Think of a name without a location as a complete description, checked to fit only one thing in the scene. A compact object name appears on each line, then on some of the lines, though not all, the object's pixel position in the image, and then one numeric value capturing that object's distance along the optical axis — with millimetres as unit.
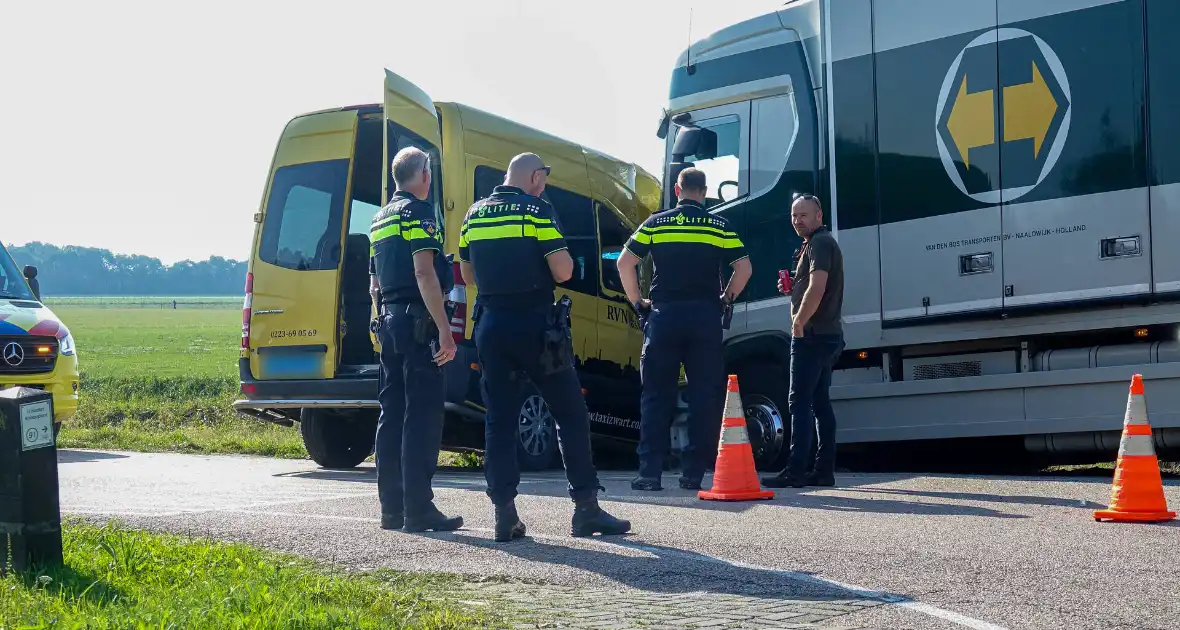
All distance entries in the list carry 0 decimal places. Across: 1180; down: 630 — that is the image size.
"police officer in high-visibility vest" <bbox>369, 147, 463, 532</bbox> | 6180
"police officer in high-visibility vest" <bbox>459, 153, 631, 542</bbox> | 5961
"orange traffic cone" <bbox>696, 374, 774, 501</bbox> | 7355
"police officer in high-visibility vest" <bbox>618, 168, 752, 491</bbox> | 7844
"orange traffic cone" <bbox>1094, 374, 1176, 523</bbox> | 6090
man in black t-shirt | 8133
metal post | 4895
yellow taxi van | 9531
